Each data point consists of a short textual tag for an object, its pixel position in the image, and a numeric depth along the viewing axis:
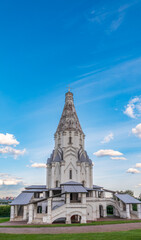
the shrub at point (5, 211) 43.38
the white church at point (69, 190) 26.09
